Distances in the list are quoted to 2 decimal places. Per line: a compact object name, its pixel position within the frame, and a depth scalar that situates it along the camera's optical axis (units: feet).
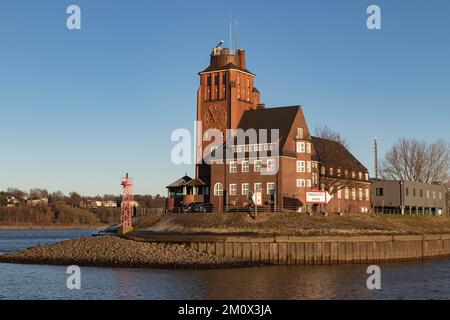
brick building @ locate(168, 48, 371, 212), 286.87
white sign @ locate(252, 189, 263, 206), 248.93
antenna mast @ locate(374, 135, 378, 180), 474.49
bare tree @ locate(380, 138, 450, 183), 442.50
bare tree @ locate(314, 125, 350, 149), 347.85
